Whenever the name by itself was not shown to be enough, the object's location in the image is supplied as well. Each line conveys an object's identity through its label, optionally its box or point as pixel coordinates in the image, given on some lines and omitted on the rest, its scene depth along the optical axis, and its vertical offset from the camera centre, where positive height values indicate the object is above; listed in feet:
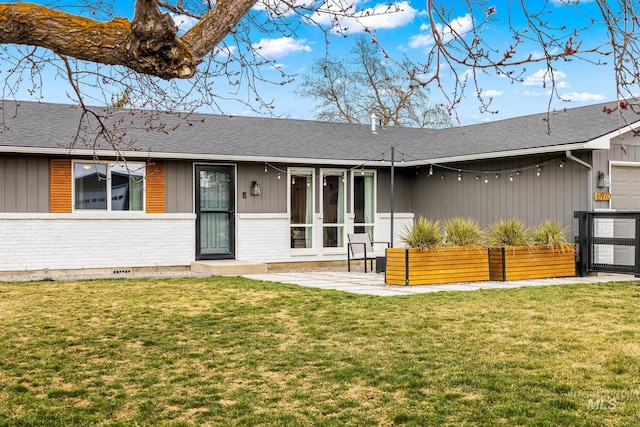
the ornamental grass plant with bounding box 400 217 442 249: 37.87 -1.15
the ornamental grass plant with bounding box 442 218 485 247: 39.68 -1.11
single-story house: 43.32 +2.05
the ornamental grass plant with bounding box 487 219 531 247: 41.27 -1.24
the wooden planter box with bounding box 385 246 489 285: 37.47 -2.75
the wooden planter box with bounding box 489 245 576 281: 40.55 -2.84
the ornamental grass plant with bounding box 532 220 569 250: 41.98 -1.37
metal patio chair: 47.06 -2.18
